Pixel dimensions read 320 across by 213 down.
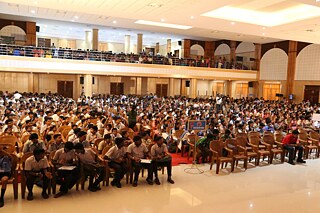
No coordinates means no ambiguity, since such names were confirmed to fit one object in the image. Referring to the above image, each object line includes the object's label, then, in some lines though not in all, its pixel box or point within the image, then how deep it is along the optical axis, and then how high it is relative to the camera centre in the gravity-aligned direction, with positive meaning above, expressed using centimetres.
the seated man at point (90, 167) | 571 -173
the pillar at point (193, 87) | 2472 +0
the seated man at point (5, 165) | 506 -158
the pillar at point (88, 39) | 2680 +445
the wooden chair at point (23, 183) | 526 -195
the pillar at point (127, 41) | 2833 +453
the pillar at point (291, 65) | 2367 +222
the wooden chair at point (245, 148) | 775 -173
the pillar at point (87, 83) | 2059 -1
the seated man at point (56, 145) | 623 -143
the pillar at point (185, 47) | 2899 +419
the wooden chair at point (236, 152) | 754 -180
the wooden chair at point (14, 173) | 513 -176
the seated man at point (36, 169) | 515 -166
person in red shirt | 851 -171
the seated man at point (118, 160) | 602 -167
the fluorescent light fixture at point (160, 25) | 2041 +470
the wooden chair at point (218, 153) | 721 -176
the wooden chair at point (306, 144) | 919 -180
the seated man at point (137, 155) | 616 -164
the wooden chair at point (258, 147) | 810 -175
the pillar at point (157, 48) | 3287 +455
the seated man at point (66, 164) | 545 -167
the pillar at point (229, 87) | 2779 +13
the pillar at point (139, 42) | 2539 +405
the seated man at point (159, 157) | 637 -168
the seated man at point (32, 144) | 603 -141
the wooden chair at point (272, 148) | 841 -183
